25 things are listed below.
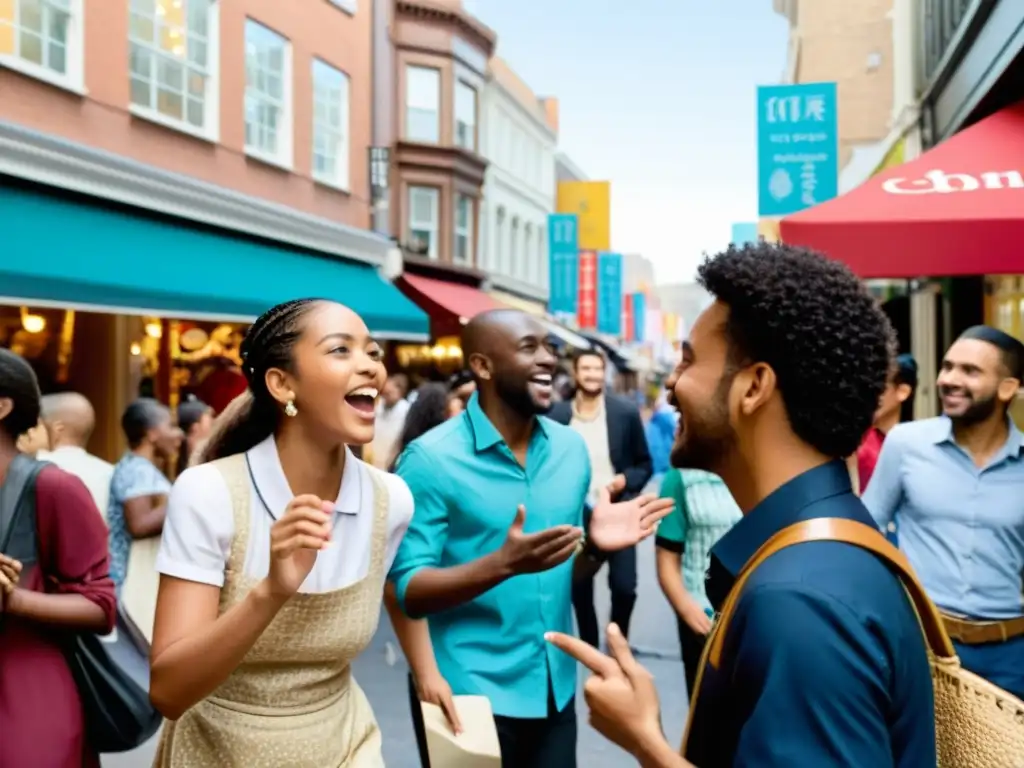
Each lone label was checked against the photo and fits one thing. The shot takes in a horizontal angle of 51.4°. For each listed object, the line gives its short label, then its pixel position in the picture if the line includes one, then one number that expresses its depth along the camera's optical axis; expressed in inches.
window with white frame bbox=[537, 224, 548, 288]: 1412.4
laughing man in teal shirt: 127.3
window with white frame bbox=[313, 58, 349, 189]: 685.3
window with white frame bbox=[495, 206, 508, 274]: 1210.0
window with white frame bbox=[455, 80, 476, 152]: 999.0
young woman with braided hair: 87.8
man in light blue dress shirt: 159.2
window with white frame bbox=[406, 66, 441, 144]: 946.7
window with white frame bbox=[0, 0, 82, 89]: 401.5
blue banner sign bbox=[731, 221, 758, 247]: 1357.2
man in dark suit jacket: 287.7
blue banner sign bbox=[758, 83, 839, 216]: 514.3
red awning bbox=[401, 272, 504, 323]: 800.3
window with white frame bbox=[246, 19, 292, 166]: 595.2
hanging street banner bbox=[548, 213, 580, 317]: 1218.0
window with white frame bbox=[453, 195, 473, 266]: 1008.9
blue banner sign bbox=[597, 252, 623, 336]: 1571.1
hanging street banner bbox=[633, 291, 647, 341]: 2504.9
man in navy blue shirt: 54.5
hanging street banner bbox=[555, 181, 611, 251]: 1256.8
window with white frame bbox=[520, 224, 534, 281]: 1340.2
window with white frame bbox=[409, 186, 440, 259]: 956.6
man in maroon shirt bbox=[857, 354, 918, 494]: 235.5
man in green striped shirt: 182.9
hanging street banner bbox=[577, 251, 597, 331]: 1489.9
